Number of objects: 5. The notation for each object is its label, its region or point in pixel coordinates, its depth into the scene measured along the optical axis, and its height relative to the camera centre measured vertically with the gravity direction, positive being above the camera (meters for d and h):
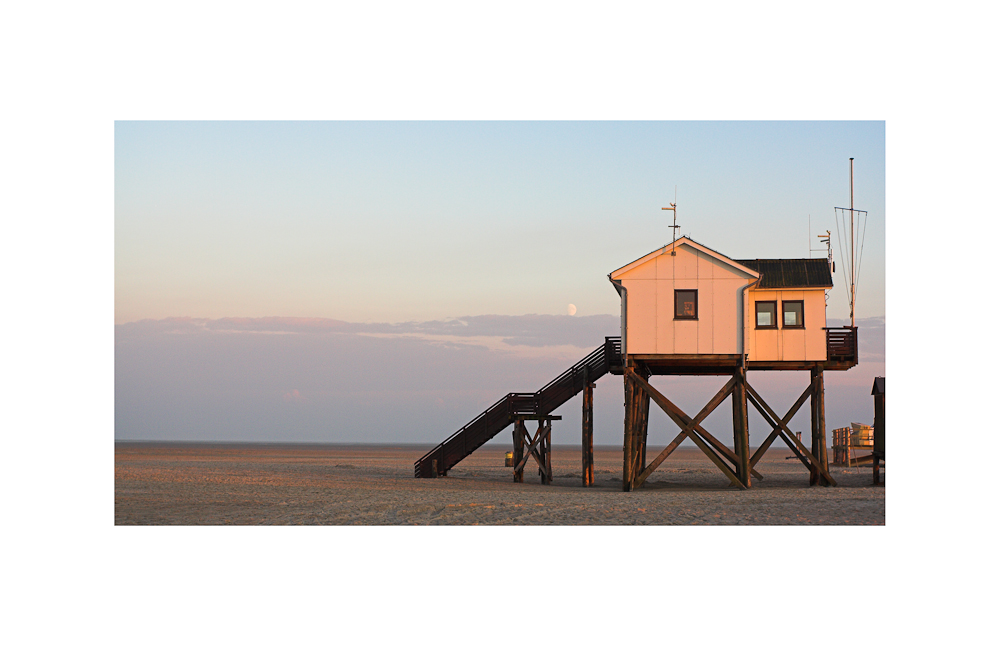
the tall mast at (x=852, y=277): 28.63 +1.73
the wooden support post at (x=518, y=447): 34.25 -4.72
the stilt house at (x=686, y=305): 27.16 +0.75
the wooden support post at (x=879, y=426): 34.01 -3.85
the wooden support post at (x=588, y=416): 31.67 -3.17
